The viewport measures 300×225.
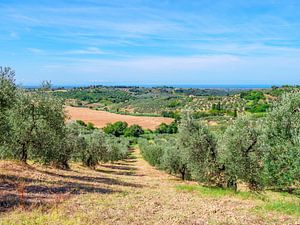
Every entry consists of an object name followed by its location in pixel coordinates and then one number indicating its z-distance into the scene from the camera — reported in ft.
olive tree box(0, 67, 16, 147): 69.62
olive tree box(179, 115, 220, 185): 91.66
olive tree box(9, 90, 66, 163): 87.92
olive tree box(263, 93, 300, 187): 67.97
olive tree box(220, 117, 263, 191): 84.33
